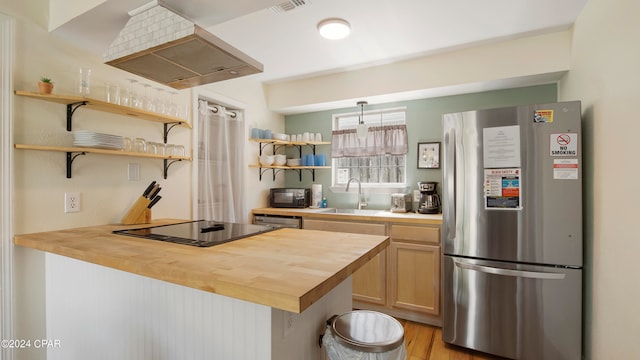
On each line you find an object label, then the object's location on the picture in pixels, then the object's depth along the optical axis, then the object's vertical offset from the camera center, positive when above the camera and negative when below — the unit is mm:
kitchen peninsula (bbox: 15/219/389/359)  914 -473
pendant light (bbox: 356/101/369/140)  3182 +548
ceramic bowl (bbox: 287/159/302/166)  3518 +203
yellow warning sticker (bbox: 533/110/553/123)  1904 +417
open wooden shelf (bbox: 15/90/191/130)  1547 +446
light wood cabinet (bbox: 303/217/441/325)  2475 -870
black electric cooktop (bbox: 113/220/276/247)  1362 -294
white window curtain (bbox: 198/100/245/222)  2738 +161
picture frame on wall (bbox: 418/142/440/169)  3038 +248
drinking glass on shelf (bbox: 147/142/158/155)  2078 +225
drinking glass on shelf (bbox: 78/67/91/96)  1709 +584
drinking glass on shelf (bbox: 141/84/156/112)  2018 +533
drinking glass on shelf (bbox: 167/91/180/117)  2186 +546
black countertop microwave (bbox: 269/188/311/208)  3352 -223
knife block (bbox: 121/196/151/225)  1938 -240
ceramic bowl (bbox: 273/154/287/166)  3428 +222
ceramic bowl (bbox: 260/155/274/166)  3400 +220
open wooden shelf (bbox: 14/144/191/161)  1489 +164
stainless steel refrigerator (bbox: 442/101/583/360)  1866 -366
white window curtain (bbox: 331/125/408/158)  3199 +424
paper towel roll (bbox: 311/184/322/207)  3521 -192
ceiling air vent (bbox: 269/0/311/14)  1844 +1141
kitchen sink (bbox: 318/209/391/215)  3066 -373
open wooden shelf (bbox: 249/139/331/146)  3301 +434
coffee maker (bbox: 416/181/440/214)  2867 -213
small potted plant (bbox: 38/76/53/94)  1540 +503
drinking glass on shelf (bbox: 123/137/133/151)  1932 +236
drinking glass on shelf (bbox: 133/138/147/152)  1995 +237
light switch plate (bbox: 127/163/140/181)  2055 +49
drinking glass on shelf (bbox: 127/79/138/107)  1938 +584
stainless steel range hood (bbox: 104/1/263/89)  1201 +580
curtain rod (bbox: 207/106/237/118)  2843 +697
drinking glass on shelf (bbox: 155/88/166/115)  2092 +536
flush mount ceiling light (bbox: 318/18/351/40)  2076 +1122
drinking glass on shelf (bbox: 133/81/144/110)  1952 +534
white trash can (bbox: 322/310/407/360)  1015 -613
